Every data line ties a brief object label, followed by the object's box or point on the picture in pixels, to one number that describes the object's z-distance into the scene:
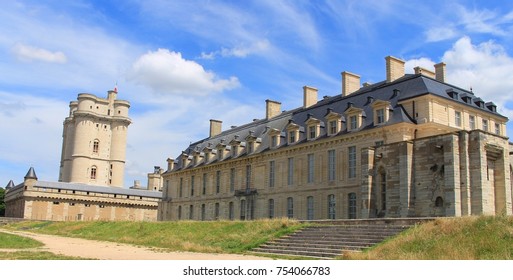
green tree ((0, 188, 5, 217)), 88.00
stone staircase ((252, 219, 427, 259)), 19.11
